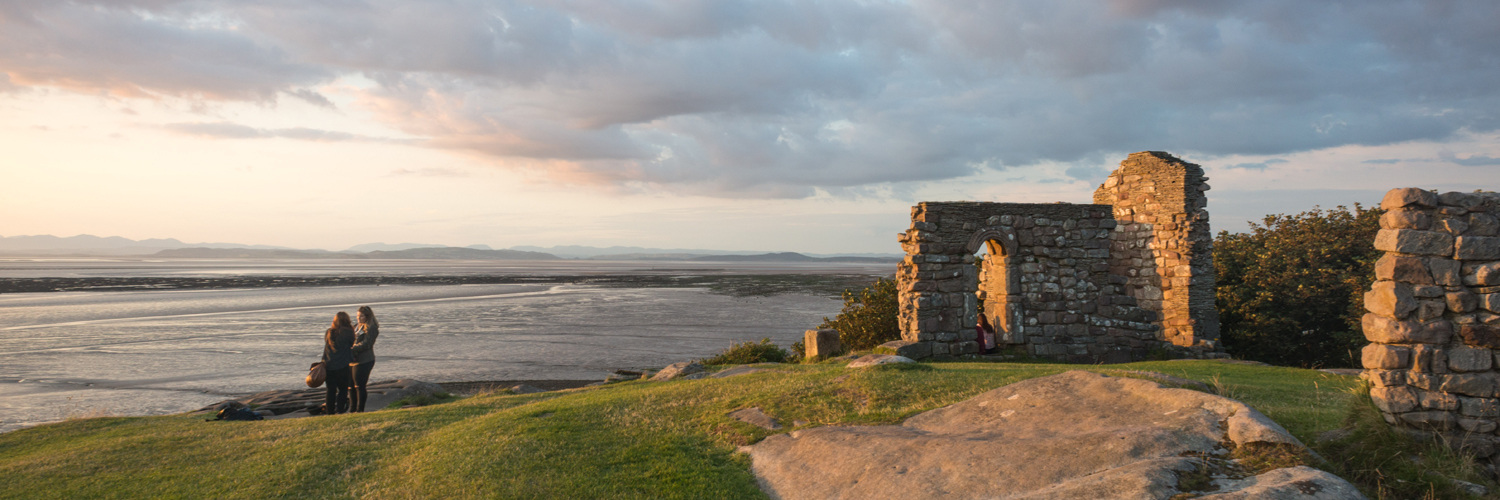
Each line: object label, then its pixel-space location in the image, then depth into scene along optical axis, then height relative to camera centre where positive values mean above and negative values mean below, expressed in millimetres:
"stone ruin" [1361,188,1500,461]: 6219 -622
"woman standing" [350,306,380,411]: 12375 -1605
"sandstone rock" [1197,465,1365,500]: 4379 -1491
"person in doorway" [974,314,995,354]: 16812 -1923
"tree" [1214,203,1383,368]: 16891 -1002
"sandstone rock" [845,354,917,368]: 11906 -1835
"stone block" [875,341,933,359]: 15695 -2087
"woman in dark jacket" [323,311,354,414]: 12344 -1693
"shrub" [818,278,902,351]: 19234 -1771
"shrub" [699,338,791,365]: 17375 -2417
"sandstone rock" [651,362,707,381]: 15062 -2433
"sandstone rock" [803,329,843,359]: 16875 -2089
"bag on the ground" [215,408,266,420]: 11549 -2527
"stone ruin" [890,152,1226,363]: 16500 -421
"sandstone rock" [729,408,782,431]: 8098 -1922
